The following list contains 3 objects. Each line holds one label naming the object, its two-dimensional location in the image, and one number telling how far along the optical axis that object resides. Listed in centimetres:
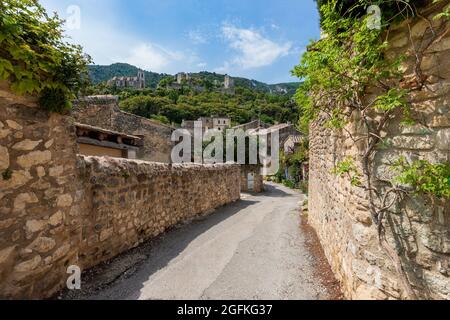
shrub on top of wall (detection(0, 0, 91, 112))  230
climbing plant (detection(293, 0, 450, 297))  227
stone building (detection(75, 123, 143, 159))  764
